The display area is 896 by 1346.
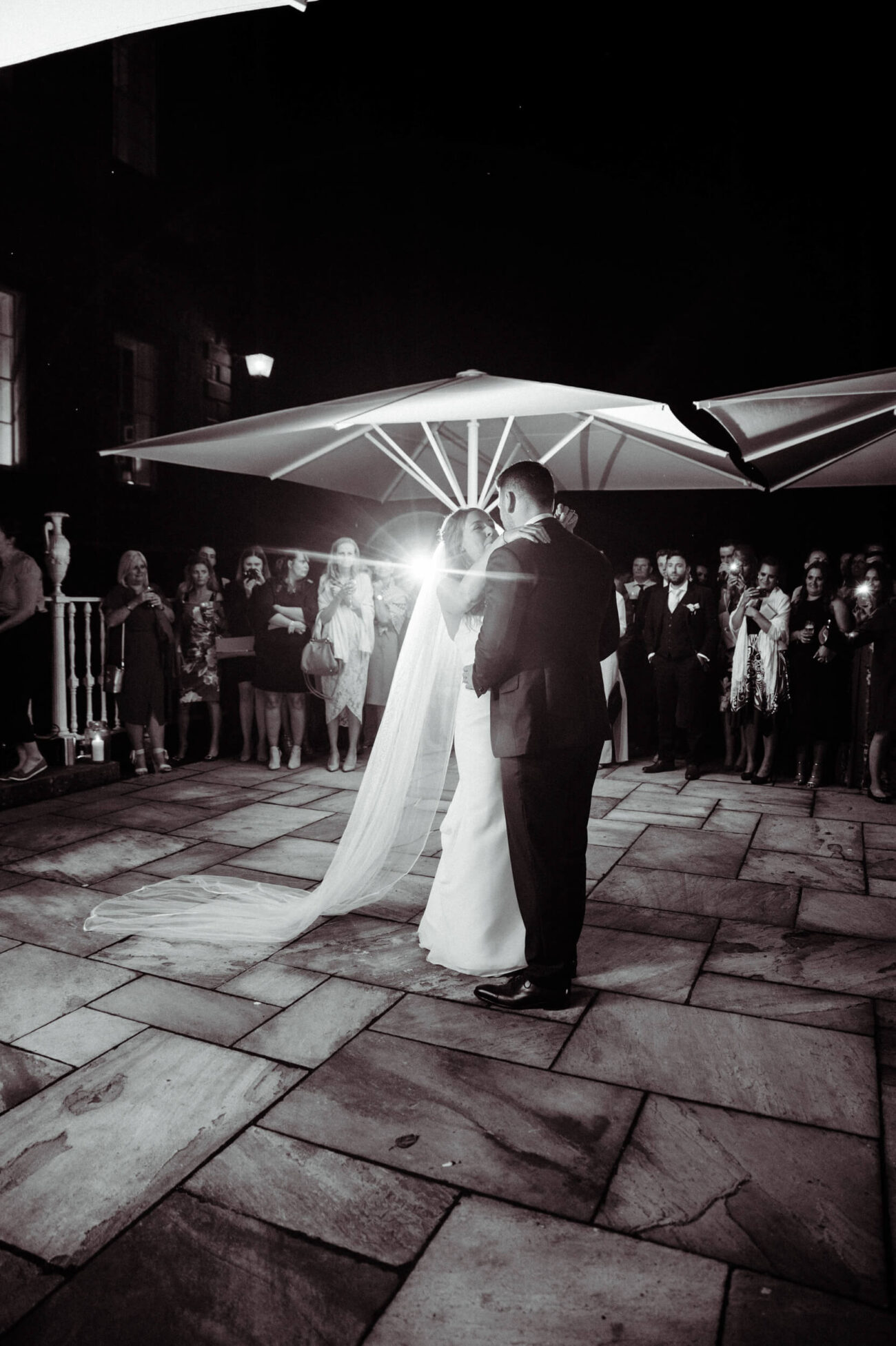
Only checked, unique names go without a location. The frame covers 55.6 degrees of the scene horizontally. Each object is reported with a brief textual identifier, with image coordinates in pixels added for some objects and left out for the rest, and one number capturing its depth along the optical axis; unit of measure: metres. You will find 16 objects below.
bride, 3.03
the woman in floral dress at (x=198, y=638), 6.64
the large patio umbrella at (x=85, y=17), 1.35
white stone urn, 6.22
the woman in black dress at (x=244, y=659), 7.01
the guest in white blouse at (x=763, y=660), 6.20
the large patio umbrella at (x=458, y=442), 3.86
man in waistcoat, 6.58
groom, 2.68
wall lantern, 10.53
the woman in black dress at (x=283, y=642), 6.59
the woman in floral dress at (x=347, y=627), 6.52
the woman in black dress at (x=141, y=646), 6.28
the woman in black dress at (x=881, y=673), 5.66
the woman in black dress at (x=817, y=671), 6.12
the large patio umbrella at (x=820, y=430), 3.88
